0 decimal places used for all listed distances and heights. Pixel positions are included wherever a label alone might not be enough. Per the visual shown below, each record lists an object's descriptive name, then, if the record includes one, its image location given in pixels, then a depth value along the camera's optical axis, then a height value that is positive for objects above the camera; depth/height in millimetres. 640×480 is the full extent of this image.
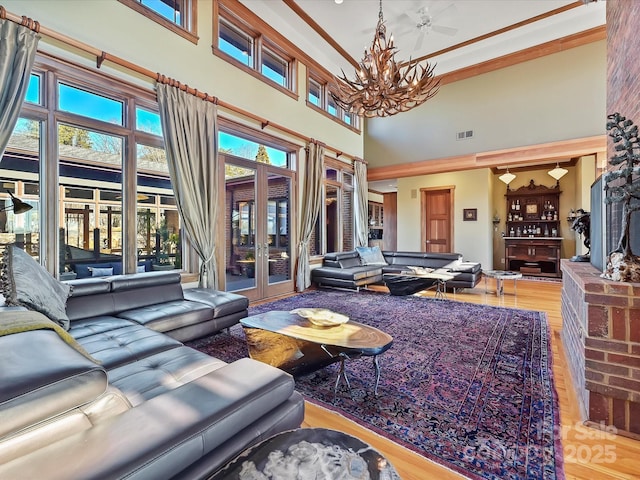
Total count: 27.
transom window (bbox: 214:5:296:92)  4809 +3276
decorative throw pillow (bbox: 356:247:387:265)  6922 -412
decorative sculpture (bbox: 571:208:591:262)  3654 +142
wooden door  8758 +498
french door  4938 +175
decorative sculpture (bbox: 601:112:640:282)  1883 +236
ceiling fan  5203 +3860
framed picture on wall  8281 +616
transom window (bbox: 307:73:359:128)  6741 +3252
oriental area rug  1612 -1113
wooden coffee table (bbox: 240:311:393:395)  2139 -752
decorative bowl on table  2480 -671
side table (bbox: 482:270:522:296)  5078 -660
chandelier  3920 +2022
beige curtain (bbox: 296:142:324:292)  6047 +657
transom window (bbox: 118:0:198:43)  3789 +2965
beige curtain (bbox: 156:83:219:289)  3846 +1004
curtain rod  2742 +1977
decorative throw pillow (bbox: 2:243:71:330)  1999 -317
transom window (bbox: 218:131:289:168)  4801 +1522
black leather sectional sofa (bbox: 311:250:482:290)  5645 -615
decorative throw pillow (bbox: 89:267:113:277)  3463 -356
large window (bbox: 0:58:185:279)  2994 +655
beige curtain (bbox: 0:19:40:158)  2633 +1497
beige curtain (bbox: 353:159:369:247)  8000 +790
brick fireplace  1757 -702
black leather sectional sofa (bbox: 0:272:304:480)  718 -508
